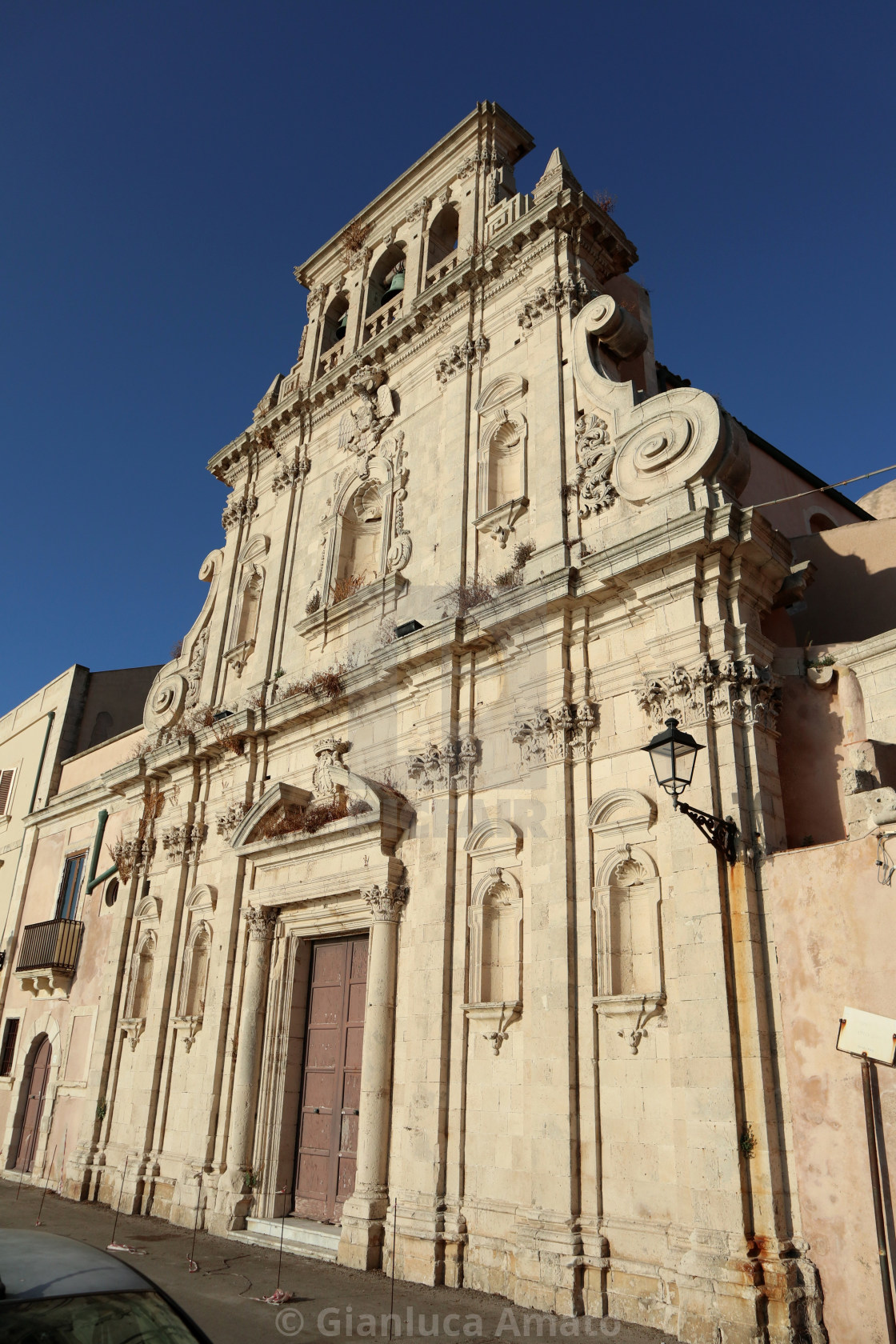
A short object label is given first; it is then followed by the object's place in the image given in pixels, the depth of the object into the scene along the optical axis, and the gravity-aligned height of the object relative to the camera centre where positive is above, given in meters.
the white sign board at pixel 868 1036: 6.04 +0.24
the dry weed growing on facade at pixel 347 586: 13.47 +6.32
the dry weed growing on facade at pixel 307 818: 11.27 +2.74
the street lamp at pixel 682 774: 7.03 +2.08
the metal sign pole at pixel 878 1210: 5.82 -0.80
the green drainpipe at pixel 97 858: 16.59 +3.26
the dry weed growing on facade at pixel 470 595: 10.49 +4.96
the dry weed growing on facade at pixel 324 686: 11.95 +4.48
